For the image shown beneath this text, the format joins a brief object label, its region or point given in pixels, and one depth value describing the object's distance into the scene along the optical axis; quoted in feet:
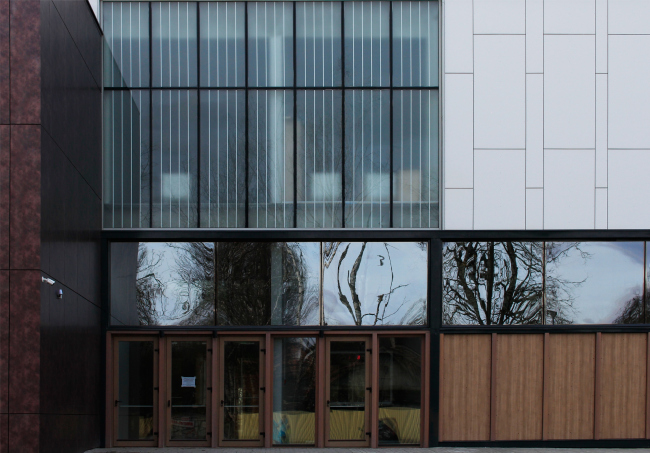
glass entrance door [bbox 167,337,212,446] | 41.83
